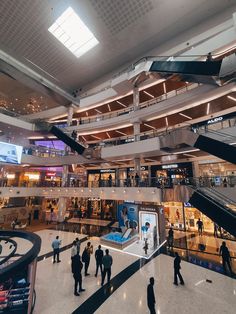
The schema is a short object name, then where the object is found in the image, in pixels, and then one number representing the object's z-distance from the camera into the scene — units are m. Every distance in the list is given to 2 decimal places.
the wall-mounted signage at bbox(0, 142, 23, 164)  15.85
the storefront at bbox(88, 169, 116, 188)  24.31
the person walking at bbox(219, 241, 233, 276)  8.09
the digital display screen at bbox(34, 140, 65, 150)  30.79
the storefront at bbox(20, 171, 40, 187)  25.43
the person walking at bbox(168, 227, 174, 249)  12.01
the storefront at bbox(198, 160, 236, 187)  15.32
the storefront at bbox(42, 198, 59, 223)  21.42
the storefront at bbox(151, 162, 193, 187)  17.80
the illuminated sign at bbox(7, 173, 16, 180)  23.63
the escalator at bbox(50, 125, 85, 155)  16.89
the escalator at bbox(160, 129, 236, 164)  7.91
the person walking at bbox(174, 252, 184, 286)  6.93
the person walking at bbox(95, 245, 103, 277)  7.65
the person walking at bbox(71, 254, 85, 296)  6.23
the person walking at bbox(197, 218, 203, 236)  14.76
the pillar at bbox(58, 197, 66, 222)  20.41
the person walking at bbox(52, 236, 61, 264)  9.05
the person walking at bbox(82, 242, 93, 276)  7.68
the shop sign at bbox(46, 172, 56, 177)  25.94
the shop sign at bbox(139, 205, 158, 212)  12.26
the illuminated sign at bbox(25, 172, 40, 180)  25.81
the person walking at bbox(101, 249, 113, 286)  6.94
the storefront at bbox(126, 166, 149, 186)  14.16
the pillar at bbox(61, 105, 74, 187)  20.62
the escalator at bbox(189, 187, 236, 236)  6.31
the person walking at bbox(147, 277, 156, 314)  4.96
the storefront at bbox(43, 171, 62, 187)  26.05
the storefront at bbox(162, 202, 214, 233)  16.09
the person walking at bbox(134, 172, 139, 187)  14.60
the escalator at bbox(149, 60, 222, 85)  9.56
